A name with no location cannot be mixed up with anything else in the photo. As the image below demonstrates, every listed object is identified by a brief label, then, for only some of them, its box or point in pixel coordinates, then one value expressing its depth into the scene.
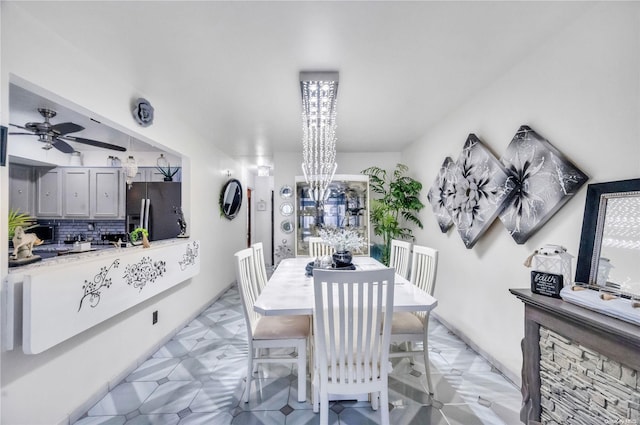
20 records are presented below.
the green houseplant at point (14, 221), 1.50
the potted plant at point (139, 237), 2.44
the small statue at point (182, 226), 3.17
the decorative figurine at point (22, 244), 1.54
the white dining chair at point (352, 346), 1.37
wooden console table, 0.98
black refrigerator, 3.39
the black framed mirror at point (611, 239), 1.20
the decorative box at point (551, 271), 1.35
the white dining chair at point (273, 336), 1.86
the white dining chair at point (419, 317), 1.94
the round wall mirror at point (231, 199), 4.41
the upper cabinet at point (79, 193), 3.88
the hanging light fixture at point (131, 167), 2.60
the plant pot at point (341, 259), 2.43
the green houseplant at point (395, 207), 3.87
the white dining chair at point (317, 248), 3.54
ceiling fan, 2.07
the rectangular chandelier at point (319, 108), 2.06
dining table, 1.59
